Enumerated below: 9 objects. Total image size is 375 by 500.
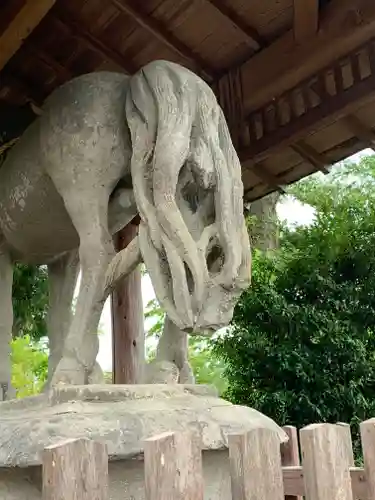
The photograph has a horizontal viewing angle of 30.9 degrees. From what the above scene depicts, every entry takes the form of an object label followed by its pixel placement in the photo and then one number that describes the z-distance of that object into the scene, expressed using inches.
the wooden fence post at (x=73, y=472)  44.1
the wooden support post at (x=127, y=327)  156.3
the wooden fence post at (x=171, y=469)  44.2
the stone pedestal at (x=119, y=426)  63.4
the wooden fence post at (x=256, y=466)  49.6
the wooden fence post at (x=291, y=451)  101.0
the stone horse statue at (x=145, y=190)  74.9
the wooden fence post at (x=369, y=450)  61.9
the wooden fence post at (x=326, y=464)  53.4
